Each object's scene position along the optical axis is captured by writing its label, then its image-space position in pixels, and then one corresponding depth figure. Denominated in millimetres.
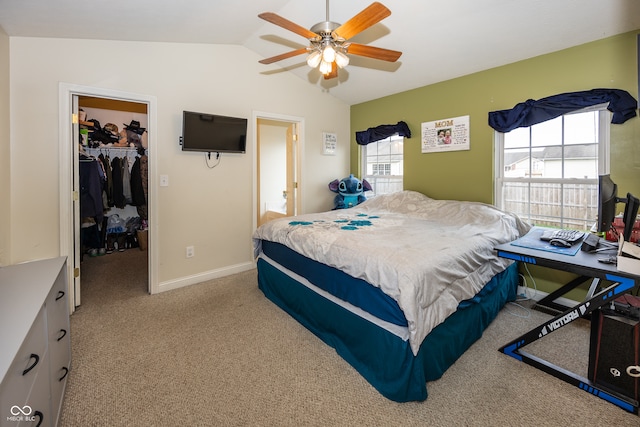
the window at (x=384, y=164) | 4180
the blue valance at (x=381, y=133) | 3848
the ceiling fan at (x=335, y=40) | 1709
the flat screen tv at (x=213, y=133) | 3080
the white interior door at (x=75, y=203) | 2613
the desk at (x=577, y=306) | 1511
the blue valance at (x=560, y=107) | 2314
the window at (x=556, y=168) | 2600
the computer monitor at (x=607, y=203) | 1712
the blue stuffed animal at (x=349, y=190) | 4277
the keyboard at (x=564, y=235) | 2006
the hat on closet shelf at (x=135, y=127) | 4562
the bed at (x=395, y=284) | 1586
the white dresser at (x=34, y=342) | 918
